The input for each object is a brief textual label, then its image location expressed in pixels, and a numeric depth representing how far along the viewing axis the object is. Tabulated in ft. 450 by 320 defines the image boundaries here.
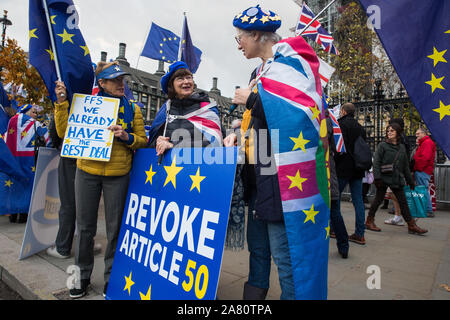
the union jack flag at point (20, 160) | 16.20
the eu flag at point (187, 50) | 20.88
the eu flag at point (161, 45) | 24.16
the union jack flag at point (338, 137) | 13.75
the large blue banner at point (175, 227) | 5.79
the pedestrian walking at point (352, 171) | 13.88
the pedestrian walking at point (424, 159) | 21.70
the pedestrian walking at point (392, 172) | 16.85
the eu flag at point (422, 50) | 4.64
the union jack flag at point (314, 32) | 19.97
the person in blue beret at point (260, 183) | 5.43
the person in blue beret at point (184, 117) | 7.90
